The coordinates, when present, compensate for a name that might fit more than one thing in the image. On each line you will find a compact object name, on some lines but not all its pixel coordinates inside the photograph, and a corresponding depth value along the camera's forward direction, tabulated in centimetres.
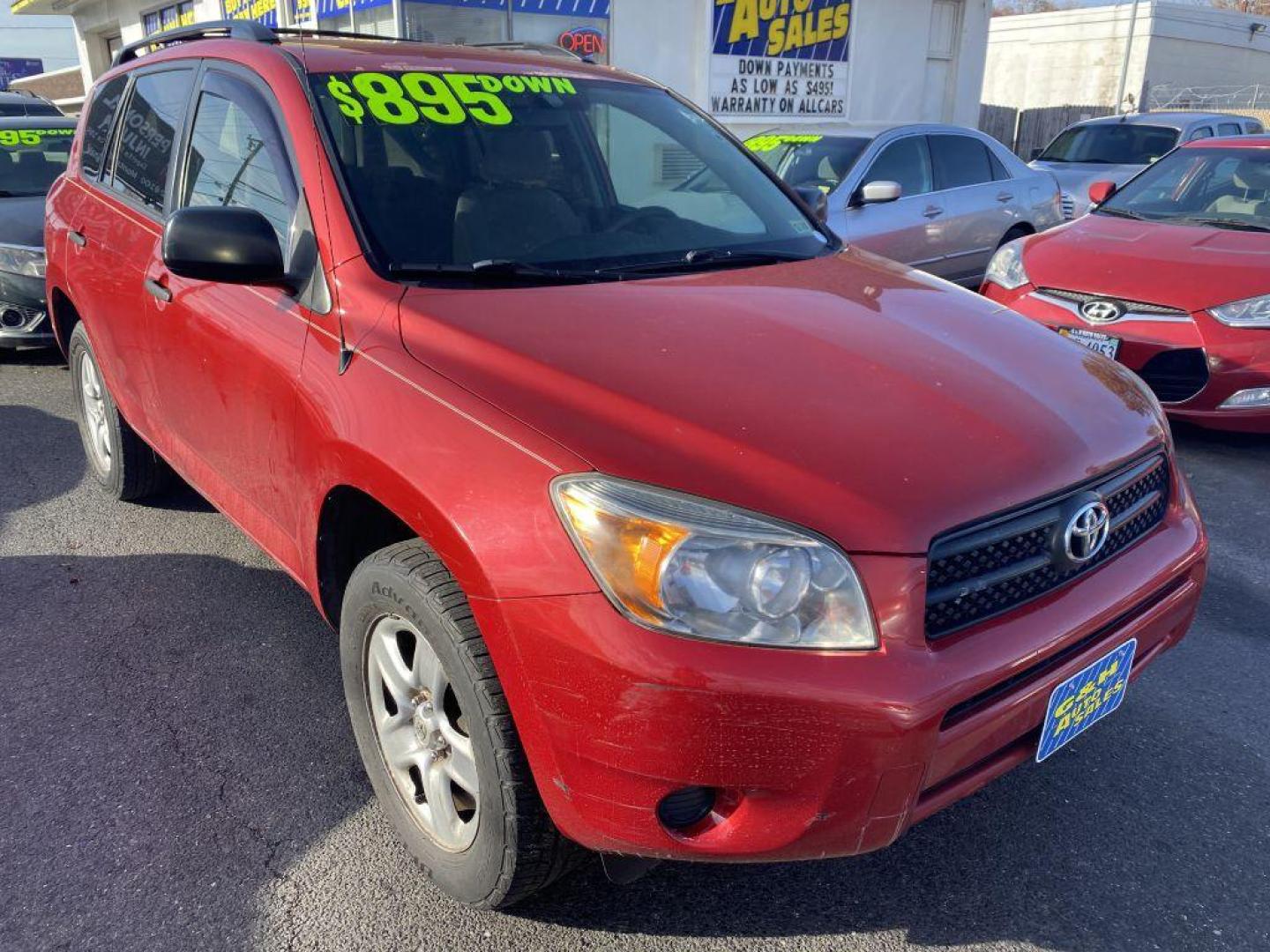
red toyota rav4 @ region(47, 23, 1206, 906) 173
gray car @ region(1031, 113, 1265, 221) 1178
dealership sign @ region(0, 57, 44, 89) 4006
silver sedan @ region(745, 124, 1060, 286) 753
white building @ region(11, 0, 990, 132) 1129
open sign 1170
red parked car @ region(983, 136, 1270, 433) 488
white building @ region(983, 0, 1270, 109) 3578
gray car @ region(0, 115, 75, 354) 637
